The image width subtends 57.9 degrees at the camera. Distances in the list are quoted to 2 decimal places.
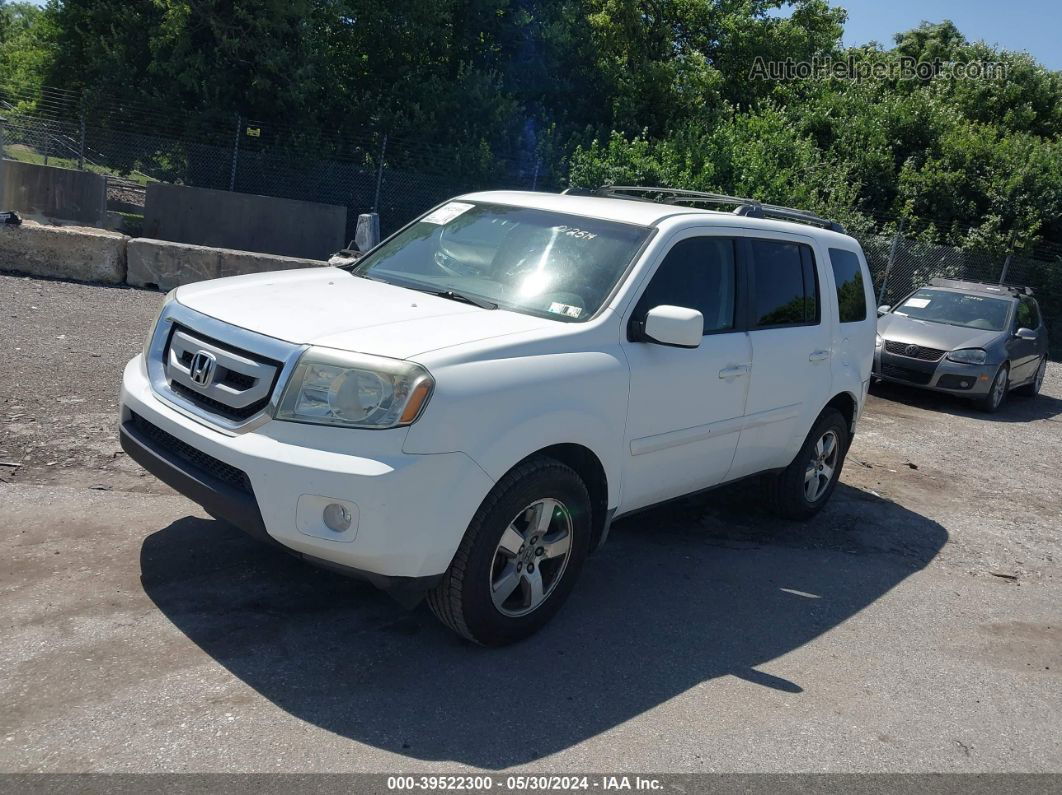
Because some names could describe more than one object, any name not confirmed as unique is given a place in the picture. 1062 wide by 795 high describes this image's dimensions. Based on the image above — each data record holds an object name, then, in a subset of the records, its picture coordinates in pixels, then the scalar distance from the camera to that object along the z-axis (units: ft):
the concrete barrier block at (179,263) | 37.99
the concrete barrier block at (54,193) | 58.39
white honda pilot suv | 11.50
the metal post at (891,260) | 66.64
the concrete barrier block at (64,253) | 36.73
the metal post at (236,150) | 59.60
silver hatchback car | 38.86
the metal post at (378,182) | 59.77
